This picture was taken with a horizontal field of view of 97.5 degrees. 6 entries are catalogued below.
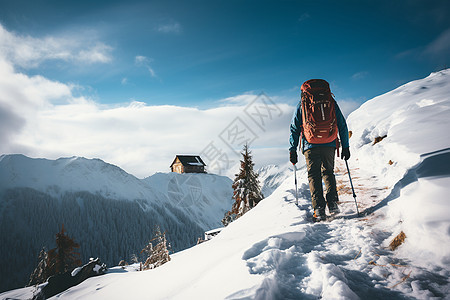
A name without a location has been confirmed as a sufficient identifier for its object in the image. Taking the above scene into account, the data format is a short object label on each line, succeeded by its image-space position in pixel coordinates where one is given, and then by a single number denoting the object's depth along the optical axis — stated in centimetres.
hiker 415
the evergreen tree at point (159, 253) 1447
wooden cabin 8675
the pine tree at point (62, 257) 2224
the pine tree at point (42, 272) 2145
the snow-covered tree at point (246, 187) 1803
